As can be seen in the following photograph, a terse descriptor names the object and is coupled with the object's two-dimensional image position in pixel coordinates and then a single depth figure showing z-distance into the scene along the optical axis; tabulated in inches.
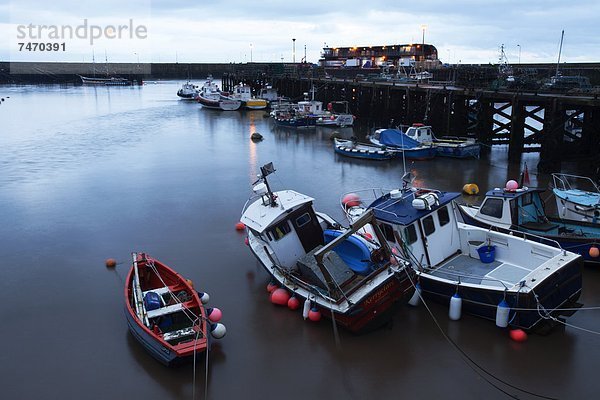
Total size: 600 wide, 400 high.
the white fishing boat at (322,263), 405.1
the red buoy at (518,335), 405.7
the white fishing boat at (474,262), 401.1
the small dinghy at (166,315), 375.2
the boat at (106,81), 5059.1
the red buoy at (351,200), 735.1
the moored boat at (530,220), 507.5
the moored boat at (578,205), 559.8
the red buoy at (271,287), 498.3
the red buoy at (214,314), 418.1
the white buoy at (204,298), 446.9
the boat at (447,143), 1148.5
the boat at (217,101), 2453.2
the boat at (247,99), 2458.2
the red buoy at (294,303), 464.1
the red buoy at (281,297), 474.9
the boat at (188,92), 3243.1
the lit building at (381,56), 3796.8
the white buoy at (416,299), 452.8
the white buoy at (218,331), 393.4
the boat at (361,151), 1171.3
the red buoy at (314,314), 435.2
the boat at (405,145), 1152.8
